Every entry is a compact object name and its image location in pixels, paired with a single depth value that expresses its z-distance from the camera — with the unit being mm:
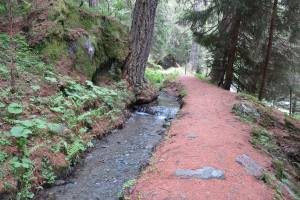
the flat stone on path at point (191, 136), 8095
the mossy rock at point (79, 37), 10305
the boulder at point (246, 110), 11297
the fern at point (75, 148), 7059
